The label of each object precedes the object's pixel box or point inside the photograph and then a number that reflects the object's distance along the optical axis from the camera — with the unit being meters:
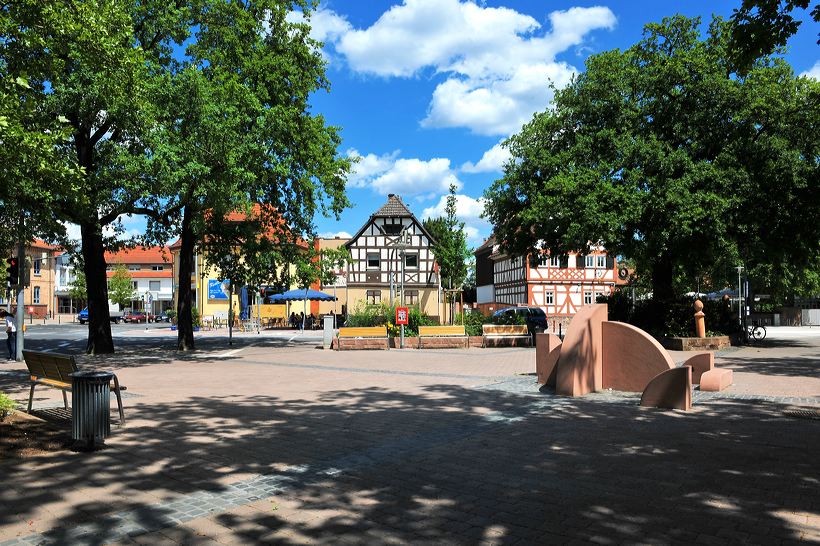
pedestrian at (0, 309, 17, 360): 20.53
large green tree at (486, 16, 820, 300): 20.86
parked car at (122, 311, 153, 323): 68.45
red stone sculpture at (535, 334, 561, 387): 12.01
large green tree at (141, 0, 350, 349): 16.28
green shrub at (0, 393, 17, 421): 8.03
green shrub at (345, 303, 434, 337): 24.45
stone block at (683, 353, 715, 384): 11.97
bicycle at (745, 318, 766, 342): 24.96
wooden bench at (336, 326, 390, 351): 22.82
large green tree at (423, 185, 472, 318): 46.47
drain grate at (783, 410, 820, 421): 8.71
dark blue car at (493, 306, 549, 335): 31.36
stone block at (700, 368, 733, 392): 11.25
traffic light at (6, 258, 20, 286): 17.59
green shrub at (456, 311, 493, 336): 24.47
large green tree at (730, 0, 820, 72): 7.86
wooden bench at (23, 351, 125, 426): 7.99
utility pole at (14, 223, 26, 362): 17.69
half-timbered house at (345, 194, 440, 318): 51.06
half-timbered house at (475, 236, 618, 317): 52.50
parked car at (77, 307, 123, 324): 59.80
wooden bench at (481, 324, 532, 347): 23.81
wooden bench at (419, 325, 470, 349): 23.52
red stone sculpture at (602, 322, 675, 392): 10.62
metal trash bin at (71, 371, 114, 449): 6.68
